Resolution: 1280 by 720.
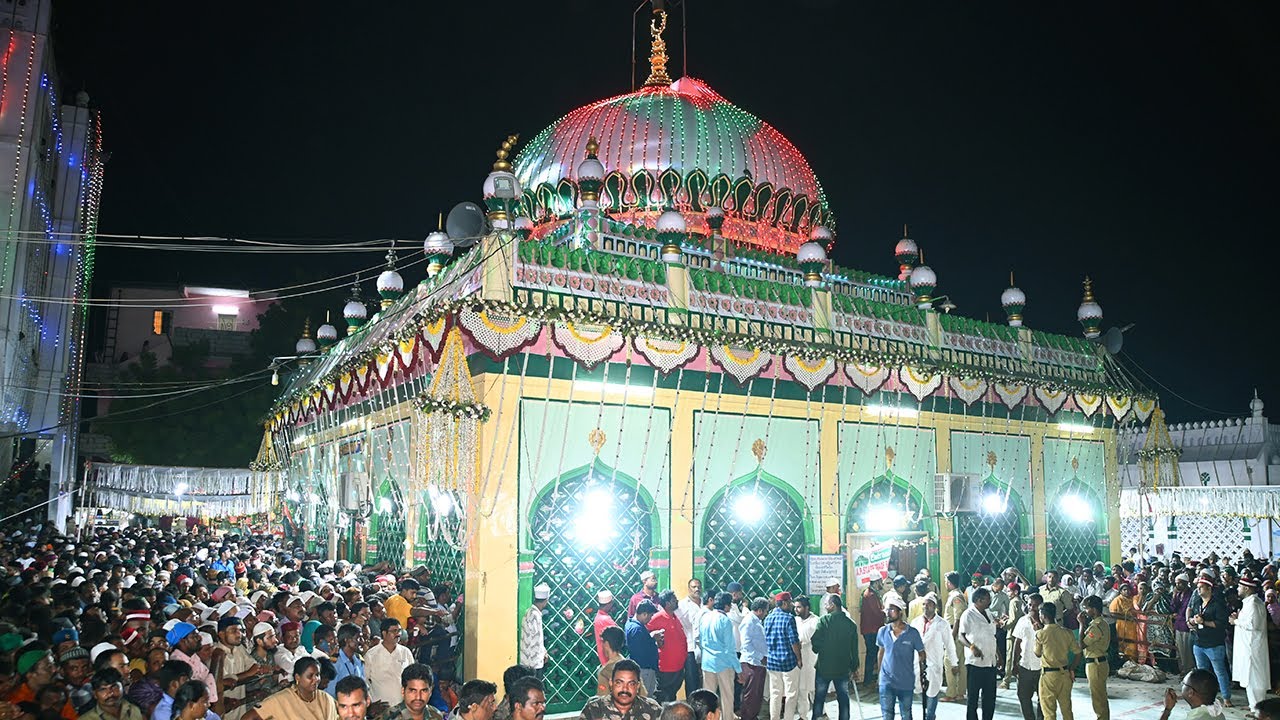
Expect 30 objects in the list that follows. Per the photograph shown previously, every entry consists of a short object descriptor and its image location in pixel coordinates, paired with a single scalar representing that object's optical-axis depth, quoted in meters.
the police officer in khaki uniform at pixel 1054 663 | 9.34
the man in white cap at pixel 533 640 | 10.69
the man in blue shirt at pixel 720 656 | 9.70
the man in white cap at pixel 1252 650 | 10.60
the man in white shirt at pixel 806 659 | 10.19
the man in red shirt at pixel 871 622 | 12.37
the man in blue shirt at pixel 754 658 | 10.02
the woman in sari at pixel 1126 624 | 13.54
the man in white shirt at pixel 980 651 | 9.67
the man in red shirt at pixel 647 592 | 10.52
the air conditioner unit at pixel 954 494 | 15.20
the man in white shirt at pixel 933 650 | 9.87
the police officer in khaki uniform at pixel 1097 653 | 10.01
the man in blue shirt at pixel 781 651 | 9.67
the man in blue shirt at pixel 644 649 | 9.13
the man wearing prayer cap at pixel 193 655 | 7.32
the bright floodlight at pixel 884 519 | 14.80
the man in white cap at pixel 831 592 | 10.02
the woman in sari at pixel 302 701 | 5.74
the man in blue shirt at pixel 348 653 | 7.45
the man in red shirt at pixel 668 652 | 9.55
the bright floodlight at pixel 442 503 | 11.89
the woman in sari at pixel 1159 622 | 13.12
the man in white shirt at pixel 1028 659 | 9.69
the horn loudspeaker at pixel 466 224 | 12.02
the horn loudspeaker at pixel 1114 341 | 17.86
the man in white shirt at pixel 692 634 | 10.70
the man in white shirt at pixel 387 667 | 7.74
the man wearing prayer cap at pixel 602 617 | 9.86
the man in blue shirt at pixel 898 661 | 9.40
